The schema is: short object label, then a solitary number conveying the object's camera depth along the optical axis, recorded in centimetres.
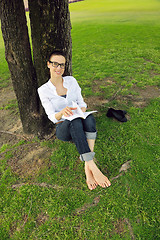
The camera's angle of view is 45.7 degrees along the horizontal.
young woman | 292
